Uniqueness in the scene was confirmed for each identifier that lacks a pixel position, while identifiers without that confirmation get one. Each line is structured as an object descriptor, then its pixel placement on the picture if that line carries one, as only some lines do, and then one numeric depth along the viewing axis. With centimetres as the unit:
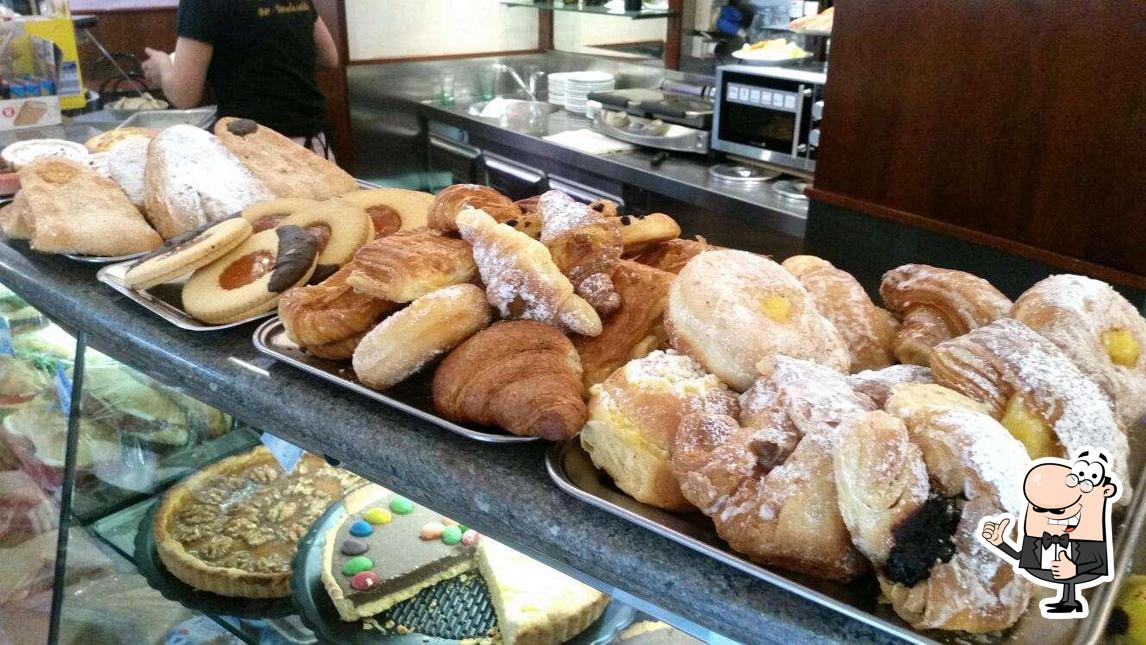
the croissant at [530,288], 128
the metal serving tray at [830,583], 86
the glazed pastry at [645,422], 106
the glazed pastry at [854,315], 125
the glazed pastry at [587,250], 135
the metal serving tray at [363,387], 122
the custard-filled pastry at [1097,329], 106
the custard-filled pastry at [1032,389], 94
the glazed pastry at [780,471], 92
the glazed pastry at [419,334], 129
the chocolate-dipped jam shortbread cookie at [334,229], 166
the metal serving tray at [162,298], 162
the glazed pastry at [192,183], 197
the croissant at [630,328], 130
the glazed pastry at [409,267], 133
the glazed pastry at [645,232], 153
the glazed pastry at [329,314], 140
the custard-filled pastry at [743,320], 111
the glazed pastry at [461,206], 148
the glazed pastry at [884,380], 104
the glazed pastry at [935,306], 120
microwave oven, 407
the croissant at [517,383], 115
